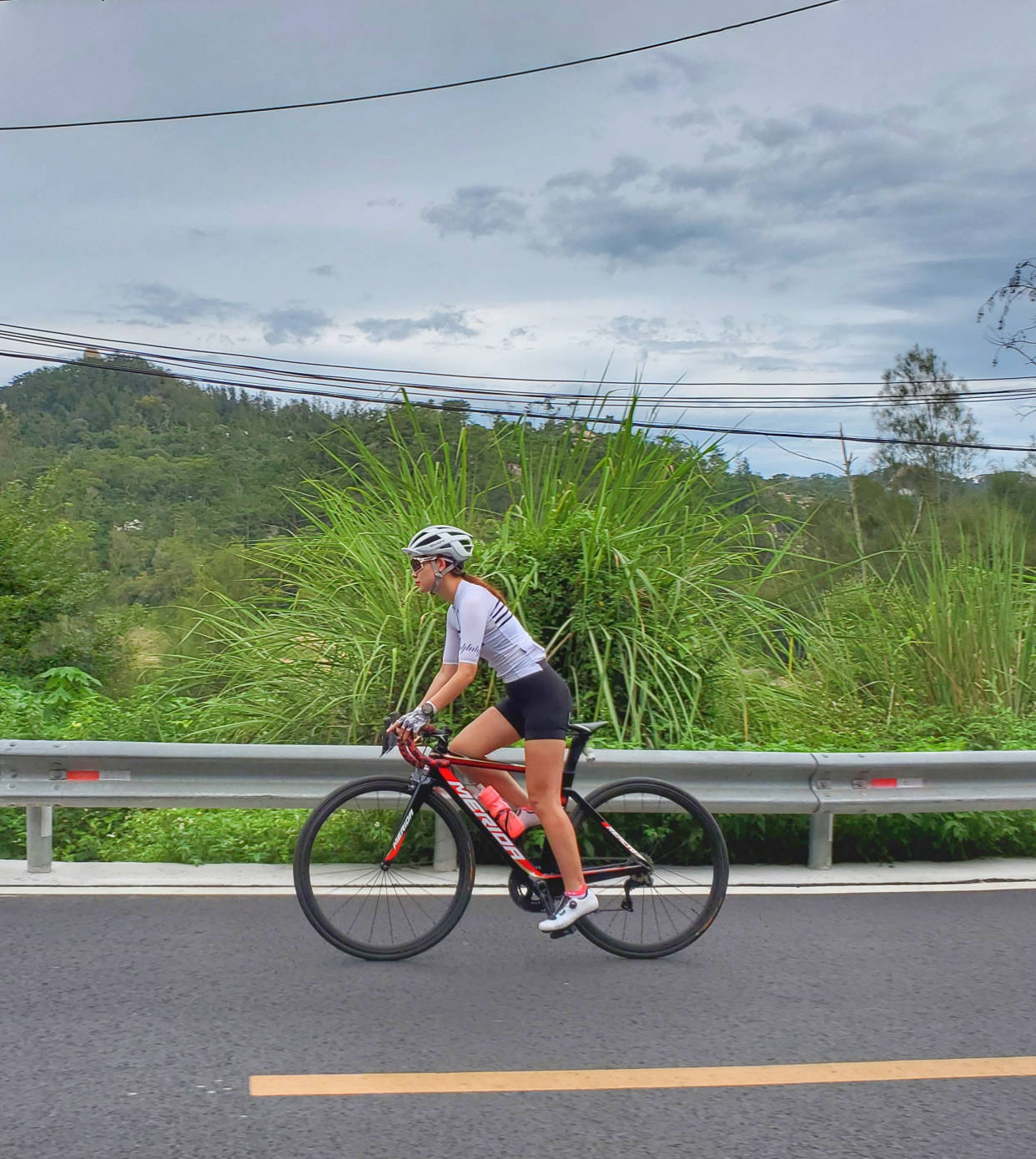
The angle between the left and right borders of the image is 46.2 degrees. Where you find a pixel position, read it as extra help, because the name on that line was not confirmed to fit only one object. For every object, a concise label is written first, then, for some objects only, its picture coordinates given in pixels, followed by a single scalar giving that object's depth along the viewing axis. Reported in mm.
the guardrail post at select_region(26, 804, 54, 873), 6066
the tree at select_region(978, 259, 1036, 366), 11750
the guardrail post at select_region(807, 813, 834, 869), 6531
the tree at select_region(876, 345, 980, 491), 57031
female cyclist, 4891
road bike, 5012
